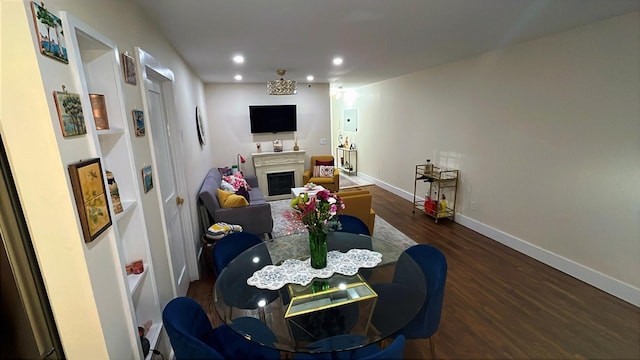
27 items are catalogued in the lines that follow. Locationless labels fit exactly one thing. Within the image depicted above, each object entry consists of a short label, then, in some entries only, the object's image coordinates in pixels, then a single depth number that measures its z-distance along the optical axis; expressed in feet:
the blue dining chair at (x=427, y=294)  5.26
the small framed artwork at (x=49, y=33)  2.87
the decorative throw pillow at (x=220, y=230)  9.76
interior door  7.07
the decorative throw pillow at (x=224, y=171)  17.06
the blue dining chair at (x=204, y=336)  3.69
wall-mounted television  19.48
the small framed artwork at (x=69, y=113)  3.09
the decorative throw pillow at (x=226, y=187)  13.50
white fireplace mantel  19.26
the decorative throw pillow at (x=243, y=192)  13.36
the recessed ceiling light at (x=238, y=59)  10.90
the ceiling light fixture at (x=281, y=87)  13.64
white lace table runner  5.84
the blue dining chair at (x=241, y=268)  5.50
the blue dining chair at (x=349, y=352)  3.46
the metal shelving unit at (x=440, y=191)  14.02
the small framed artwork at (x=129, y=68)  5.18
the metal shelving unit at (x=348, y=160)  26.15
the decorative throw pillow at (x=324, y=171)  19.03
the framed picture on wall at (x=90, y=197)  3.28
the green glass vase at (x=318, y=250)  5.96
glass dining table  4.53
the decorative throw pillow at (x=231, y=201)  11.02
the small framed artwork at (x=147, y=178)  5.72
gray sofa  10.82
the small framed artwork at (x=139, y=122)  5.52
